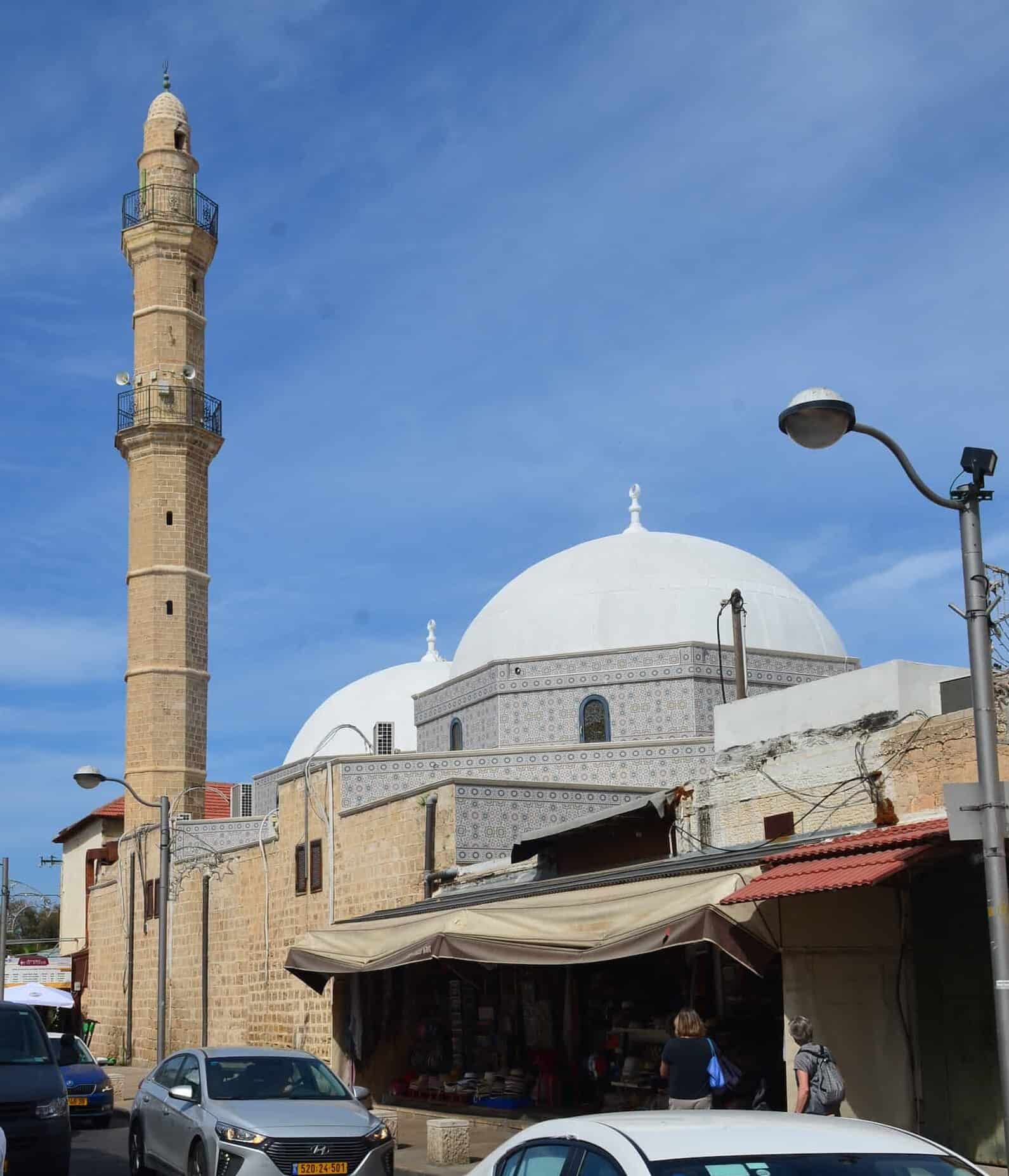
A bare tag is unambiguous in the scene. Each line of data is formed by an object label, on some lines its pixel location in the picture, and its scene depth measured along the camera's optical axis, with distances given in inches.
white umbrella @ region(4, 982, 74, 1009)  1061.2
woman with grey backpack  345.7
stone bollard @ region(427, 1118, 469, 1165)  482.6
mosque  424.5
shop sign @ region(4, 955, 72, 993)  1551.4
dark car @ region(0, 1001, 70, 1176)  398.6
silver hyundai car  368.2
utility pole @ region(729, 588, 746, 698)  881.5
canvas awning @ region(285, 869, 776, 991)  421.7
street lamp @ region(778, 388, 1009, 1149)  293.9
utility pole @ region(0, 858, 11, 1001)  1387.8
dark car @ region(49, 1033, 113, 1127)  665.0
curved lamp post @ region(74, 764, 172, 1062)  741.3
